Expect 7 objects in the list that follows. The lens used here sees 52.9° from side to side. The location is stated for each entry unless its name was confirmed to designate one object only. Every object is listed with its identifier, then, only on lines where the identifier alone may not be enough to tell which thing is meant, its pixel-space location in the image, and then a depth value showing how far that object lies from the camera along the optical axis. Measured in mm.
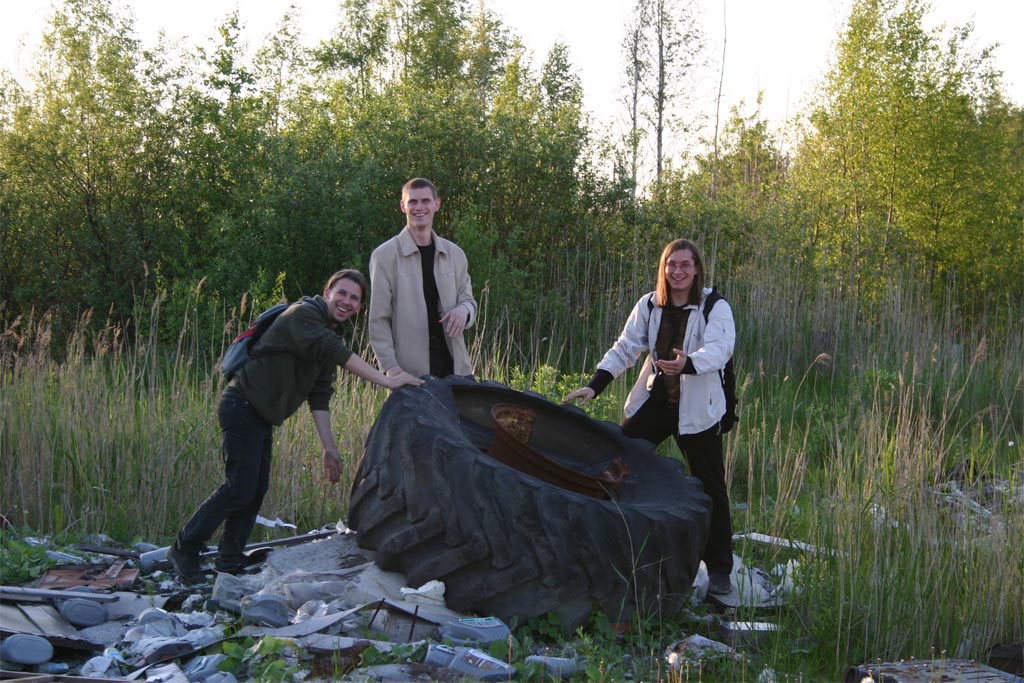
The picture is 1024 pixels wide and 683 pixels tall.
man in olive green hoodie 4781
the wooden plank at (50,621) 4113
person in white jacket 5047
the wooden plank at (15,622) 3982
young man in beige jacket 5363
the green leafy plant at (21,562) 4758
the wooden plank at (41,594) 4285
